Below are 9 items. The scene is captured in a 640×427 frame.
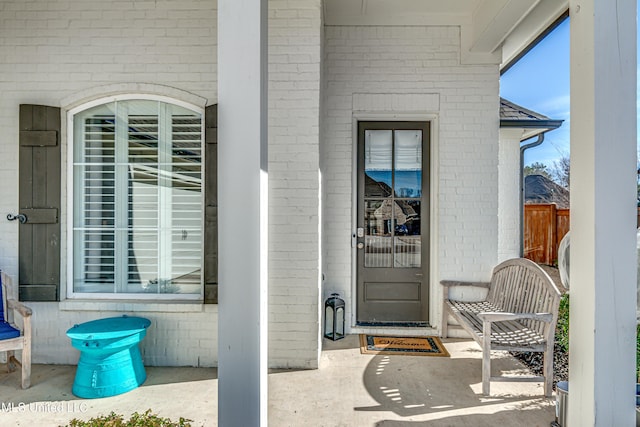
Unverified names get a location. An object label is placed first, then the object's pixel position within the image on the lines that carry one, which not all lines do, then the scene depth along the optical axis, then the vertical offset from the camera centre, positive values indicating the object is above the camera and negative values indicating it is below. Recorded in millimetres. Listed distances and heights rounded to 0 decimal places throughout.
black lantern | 3631 -1045
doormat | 3318 -1244
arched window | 3156 +146
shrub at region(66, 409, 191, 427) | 1382 -810
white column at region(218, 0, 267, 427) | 1382 +30
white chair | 2611 -878
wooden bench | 2617 -834
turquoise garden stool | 2549 -1044
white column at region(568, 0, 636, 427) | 1445 -15
